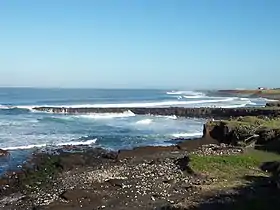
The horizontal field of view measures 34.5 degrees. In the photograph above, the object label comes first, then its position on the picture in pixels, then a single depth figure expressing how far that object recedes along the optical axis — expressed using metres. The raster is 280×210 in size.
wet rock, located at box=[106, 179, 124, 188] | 18.71
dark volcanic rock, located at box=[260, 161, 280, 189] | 18.33
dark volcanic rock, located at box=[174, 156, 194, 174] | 20.55
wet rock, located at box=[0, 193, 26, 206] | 17.45
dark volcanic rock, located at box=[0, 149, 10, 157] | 28.41
